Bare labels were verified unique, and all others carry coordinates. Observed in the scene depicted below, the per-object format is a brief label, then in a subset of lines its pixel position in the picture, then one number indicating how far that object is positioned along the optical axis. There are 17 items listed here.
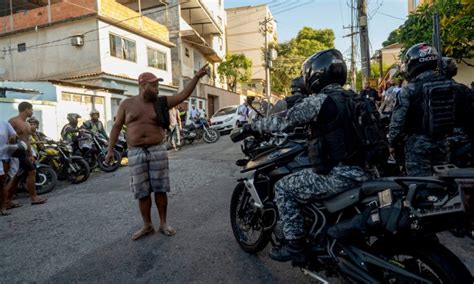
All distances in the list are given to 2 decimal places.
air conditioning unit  18.72
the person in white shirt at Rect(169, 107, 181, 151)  13.95
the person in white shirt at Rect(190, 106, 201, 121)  16.25
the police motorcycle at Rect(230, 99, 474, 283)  1.97
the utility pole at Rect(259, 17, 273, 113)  29.55
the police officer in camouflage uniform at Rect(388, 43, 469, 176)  3.41
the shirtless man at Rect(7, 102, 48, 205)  6.86
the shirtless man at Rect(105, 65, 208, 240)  4.36
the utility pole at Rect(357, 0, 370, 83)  13.60
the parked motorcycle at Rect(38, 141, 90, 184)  8.59
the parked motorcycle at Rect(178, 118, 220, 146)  15.19
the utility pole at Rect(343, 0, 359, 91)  30.27
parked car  18.59
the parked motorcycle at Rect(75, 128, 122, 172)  9.84
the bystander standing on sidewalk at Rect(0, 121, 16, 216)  6.35
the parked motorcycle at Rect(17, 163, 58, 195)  7.84
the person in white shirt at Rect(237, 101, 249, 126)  15.41
